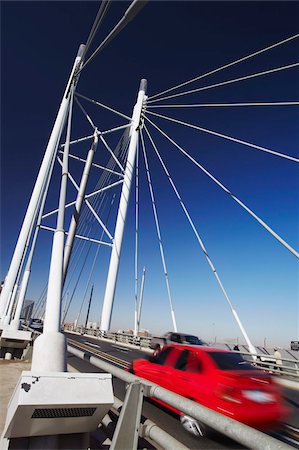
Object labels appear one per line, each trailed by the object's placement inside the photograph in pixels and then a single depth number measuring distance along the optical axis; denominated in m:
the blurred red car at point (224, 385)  4.96
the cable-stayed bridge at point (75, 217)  4.70
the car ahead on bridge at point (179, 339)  17.04
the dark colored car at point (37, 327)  38.31
